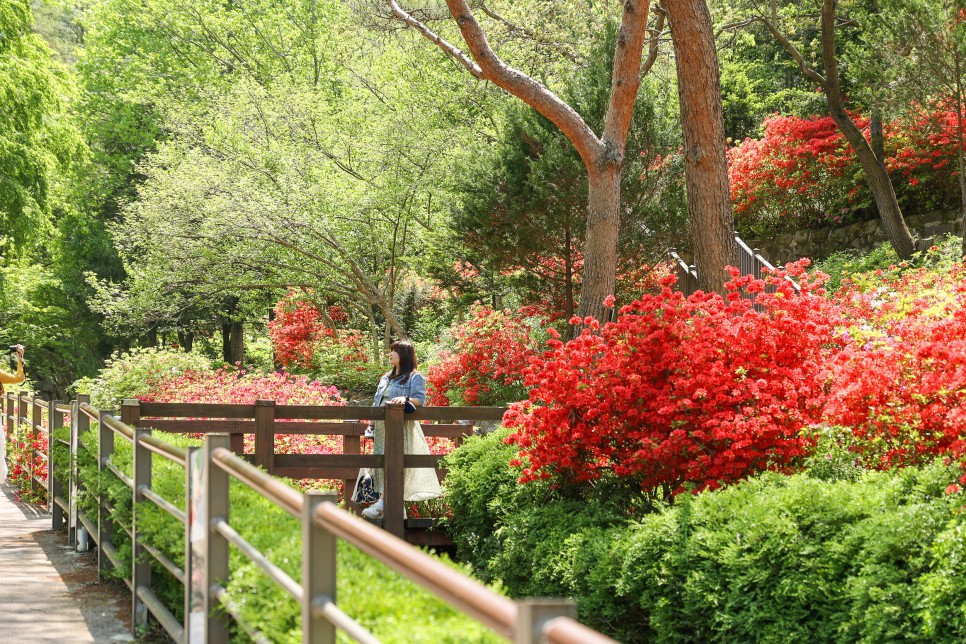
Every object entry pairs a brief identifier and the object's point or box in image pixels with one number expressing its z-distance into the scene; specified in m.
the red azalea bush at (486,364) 17.69
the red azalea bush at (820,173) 19.03
